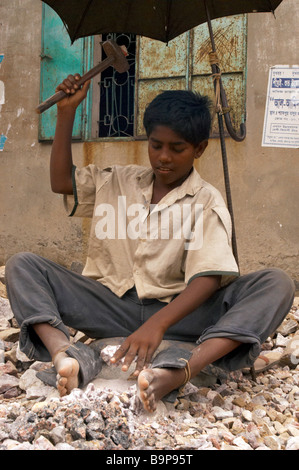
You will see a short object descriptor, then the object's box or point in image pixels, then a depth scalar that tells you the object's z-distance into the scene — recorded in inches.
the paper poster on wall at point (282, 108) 183.3
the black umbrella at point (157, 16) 110.5
